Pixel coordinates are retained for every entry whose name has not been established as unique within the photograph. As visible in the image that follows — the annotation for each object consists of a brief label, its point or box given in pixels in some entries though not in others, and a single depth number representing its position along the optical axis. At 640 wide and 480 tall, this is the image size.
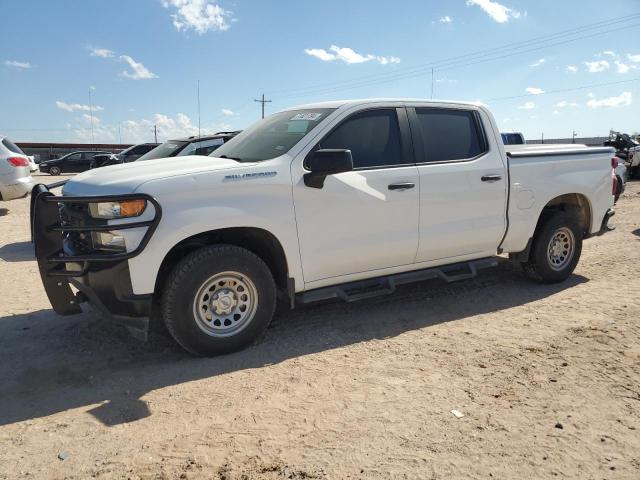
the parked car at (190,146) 9.04
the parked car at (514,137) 15.36
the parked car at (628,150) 17.39
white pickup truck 3.57
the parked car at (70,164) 31.59
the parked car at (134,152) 16.01
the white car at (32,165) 11.26
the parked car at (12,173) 10.41
